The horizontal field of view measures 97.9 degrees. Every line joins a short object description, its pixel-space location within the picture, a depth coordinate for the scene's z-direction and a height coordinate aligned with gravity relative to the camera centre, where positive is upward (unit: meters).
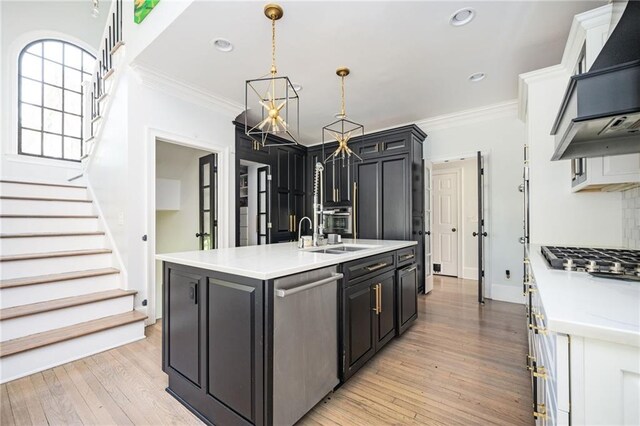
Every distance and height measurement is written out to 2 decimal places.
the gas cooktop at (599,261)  1.20 -0.24
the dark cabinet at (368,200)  4.49 +0.25
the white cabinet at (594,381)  0.68 -0.43
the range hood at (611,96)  0.95 +0.43
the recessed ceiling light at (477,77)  3.07 +1.56
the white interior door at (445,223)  5.65 -0.16
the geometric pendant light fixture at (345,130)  4.77 +1.45
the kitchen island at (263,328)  1.39 -0.67
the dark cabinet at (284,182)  4.64 +0.60
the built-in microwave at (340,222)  4.81 -0.12
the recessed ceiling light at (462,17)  2.12 +1.56
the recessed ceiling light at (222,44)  2.51 +1.58
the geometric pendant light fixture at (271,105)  2.07 +1.57
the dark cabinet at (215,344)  1.39 -0.73
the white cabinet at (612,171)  1.70 +0.28
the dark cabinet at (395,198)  4.18 +0.26
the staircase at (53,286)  2.21 -0.68
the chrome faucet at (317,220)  2.61 -0.04
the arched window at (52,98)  4.30 +1.94
